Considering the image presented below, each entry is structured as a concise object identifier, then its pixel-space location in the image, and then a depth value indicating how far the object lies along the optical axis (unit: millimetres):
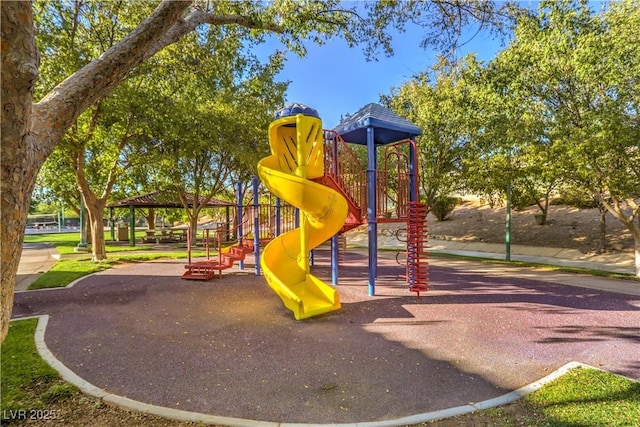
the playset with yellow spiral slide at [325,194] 6281
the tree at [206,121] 9421
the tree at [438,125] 14188
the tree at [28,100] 2100
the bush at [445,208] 25844
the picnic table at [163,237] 23673
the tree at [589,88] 8242
